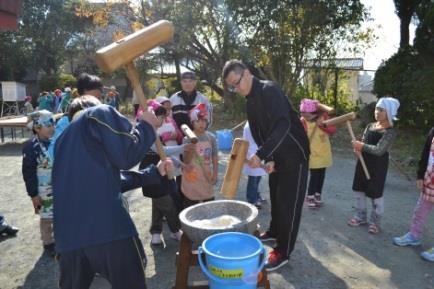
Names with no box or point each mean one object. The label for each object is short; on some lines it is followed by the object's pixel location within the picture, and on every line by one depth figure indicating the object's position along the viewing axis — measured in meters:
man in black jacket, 3.14
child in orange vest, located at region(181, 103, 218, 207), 4.04
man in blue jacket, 1.90
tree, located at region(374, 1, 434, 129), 9.28
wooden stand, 2.73
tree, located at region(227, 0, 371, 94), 10.31
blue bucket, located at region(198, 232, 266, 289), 2.05
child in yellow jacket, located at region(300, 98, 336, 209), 4.93
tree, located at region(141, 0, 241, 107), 10.89
